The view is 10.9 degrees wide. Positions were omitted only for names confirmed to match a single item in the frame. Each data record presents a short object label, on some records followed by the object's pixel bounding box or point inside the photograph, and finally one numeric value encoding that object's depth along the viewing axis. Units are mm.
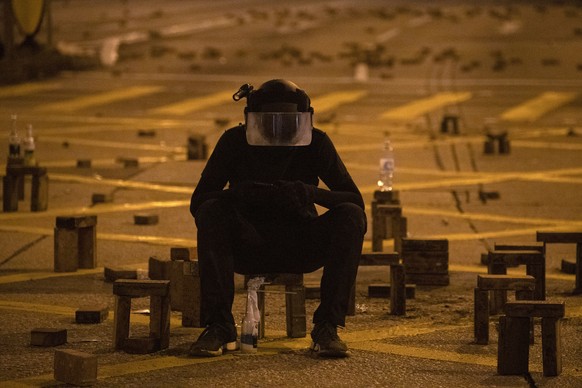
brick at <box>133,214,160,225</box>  23774
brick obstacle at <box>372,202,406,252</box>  21079
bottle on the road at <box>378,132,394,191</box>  24931
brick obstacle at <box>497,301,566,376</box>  13835
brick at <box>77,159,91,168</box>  30615
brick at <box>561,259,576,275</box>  19784
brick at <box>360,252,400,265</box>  16919
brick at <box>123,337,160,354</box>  14641
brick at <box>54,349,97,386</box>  13220
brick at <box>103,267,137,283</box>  18167
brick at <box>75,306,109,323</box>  16289
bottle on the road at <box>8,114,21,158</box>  25063
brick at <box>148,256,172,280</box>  16435
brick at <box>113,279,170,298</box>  14751
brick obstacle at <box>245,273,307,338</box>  15395
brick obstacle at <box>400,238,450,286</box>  18882
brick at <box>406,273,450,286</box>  18925
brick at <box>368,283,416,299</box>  17988
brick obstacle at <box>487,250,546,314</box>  16230
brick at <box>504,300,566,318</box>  13886
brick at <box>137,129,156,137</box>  35624
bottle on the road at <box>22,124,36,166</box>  24917
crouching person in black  14656
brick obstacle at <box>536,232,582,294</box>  17973
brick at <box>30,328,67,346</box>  15029
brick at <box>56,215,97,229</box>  19336
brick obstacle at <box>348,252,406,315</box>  16860
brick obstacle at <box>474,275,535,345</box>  15117
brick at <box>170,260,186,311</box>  15967
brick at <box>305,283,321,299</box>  17724
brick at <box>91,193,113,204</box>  26015
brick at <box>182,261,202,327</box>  15835
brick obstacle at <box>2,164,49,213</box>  24082
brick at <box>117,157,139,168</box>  30732
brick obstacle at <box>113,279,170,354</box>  14710
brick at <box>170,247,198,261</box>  16555
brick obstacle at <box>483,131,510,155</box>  32871
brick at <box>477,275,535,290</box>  15102
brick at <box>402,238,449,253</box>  18882
